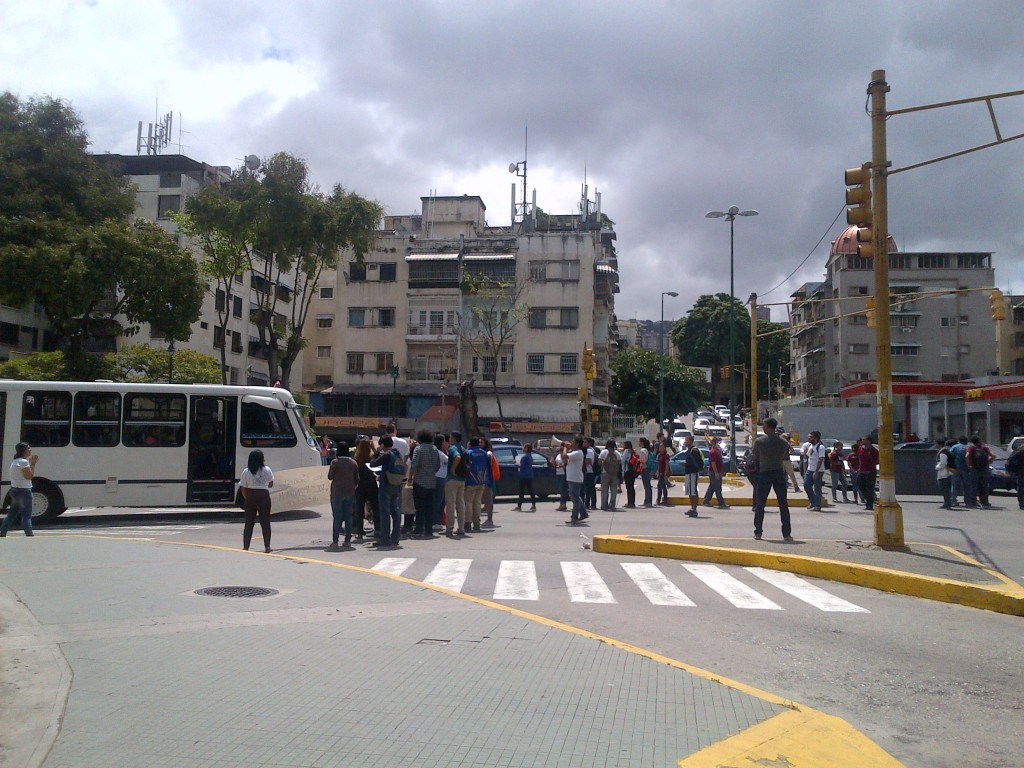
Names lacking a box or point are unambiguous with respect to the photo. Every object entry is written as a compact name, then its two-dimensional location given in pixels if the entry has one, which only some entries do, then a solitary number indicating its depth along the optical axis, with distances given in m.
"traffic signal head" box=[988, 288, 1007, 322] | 22.37
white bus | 17.64
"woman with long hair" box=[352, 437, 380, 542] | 13.78
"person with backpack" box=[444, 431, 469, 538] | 15.43
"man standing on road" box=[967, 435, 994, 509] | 21.67
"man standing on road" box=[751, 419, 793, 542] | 13.48
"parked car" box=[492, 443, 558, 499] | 22.97
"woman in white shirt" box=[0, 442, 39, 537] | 13.61
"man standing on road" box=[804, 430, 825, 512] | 20.67
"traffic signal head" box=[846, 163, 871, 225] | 12.46
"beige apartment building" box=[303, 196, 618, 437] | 56.19
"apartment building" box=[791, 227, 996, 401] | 62.38
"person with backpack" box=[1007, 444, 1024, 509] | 21.30
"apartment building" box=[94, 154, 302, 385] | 50.97
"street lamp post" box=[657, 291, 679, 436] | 53.59
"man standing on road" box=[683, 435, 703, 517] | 20.03
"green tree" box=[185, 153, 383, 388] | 37.59
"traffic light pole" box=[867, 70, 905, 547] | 12.34
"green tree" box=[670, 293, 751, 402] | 83.31
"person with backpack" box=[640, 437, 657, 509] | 21.73
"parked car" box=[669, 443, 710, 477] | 32.97
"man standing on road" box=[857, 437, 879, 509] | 20.58
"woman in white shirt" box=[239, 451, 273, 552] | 12.76
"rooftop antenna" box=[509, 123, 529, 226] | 64.25
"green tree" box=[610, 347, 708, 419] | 66.50
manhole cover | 8.86
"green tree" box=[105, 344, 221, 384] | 37.91
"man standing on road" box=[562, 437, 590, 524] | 17.69
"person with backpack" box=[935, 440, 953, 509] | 21.58
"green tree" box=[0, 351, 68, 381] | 30.23
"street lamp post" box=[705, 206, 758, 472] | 32.06
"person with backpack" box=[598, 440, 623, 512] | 20.80
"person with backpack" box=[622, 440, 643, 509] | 21.75
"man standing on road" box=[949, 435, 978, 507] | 21.72
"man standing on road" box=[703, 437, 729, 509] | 21.62
